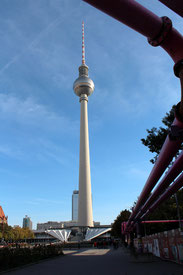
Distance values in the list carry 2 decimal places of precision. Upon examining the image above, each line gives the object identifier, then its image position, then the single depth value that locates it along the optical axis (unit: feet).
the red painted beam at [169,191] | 36.89
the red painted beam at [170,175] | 26.41
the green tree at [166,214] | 122.87
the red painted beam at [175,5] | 9.07
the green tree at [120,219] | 198.29
